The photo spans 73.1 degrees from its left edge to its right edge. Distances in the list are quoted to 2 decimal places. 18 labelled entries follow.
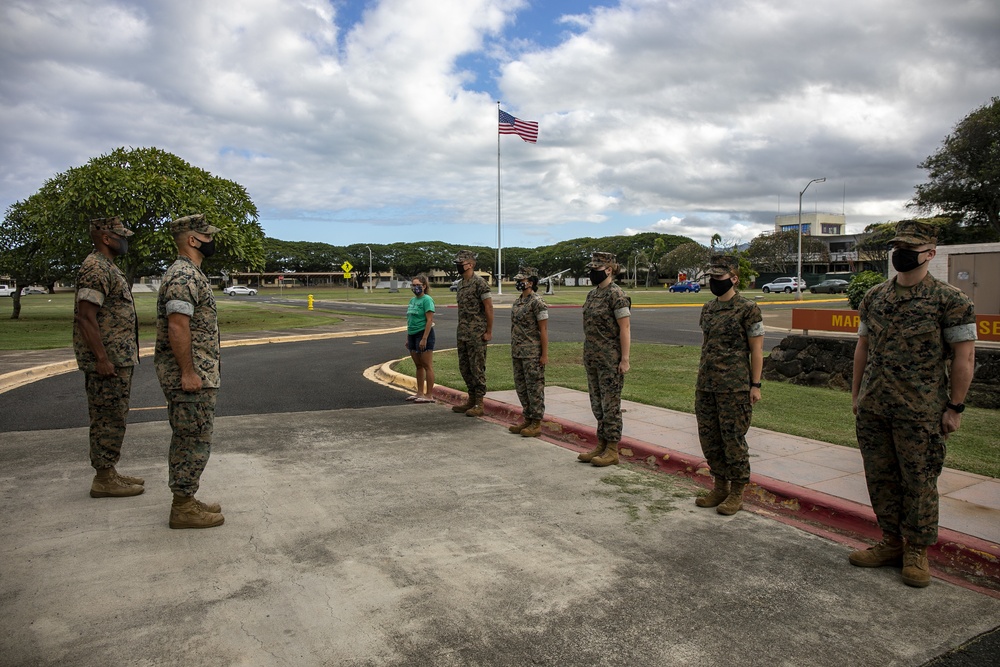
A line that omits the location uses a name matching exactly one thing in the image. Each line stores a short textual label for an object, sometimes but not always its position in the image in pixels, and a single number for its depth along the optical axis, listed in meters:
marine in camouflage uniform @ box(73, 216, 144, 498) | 4.92
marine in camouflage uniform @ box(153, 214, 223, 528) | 4.34
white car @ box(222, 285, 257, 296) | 75.19
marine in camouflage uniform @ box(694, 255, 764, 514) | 4.77
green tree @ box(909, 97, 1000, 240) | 42.84
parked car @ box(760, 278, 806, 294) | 62.52
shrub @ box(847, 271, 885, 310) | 15.45
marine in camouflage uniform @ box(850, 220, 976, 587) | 3.70
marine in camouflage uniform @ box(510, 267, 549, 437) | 7.23
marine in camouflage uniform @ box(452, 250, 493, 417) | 7.93
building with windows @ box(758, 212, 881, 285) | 83.62
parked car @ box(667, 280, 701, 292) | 70.25
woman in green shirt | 8.97
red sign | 10.87
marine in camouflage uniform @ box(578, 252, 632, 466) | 6.02
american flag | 31.70
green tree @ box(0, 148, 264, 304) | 21.39
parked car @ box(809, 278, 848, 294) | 60.88
